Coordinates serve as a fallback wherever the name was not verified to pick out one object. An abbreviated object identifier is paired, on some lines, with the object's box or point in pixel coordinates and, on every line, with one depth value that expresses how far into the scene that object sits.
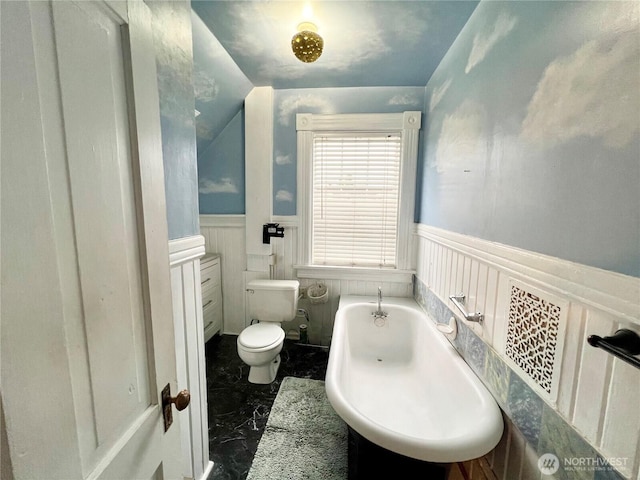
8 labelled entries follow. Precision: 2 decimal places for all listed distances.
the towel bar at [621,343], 0.53
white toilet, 1.82
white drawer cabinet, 2.29
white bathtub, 0.93
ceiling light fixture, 1.28
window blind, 2.25
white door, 0.33
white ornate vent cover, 0.77
